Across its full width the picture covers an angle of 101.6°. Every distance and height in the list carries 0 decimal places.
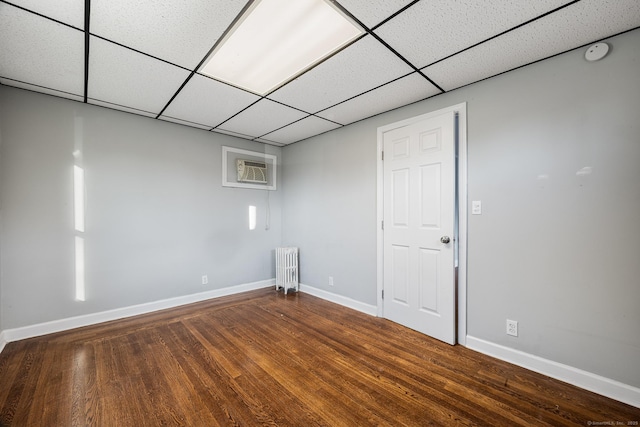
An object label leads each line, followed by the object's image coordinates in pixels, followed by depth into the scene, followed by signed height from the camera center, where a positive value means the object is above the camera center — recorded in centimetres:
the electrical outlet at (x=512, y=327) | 214 -96
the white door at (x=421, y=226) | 250 -16
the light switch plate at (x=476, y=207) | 234 +3
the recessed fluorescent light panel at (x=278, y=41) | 162 +123
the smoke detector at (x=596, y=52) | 176 +109
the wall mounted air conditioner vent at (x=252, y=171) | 401 +62
